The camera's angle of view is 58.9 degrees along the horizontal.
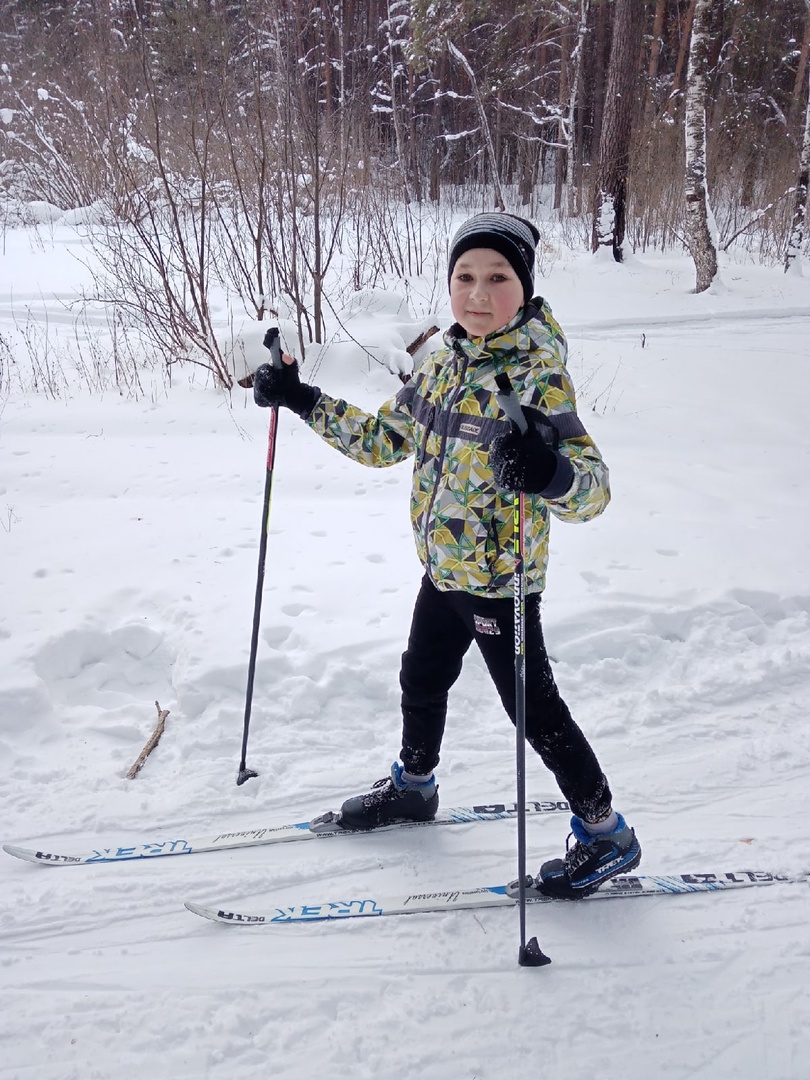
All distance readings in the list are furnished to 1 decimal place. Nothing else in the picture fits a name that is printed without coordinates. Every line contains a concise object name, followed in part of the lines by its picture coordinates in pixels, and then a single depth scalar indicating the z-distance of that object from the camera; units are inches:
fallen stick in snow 92.7
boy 61.7
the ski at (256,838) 79.5
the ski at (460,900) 72.8
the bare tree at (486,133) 382.3
